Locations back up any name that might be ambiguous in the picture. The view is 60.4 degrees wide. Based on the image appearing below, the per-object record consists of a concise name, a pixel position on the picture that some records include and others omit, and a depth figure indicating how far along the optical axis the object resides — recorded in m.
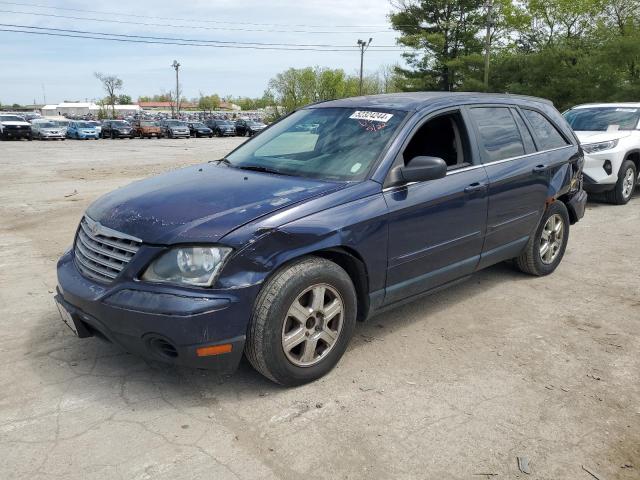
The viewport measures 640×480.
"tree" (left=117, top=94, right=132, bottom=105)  160.05
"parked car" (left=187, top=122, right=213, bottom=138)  46.59
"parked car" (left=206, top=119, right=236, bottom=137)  48.38
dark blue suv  2.89
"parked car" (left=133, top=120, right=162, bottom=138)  43.16
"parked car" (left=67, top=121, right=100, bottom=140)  40.16
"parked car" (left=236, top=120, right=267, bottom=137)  49.47
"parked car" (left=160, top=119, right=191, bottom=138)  43.56
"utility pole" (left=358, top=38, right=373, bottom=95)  55.31
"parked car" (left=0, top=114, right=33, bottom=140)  36.91
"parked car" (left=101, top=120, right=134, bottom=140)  41.79
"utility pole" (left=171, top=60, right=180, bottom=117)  79.25
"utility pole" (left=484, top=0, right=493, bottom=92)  34.63
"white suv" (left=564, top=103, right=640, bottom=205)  8.96
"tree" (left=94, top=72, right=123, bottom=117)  106.50
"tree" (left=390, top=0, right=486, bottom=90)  42.39
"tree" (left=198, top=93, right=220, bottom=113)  155.25
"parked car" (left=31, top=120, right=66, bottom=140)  38.12
